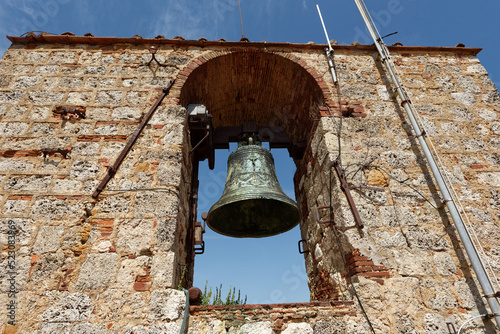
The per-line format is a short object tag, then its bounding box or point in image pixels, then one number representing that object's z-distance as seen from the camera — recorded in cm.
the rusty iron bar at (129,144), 282
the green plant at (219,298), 389
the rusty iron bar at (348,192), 268
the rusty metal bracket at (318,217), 280
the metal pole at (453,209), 230
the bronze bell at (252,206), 308
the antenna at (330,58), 377
